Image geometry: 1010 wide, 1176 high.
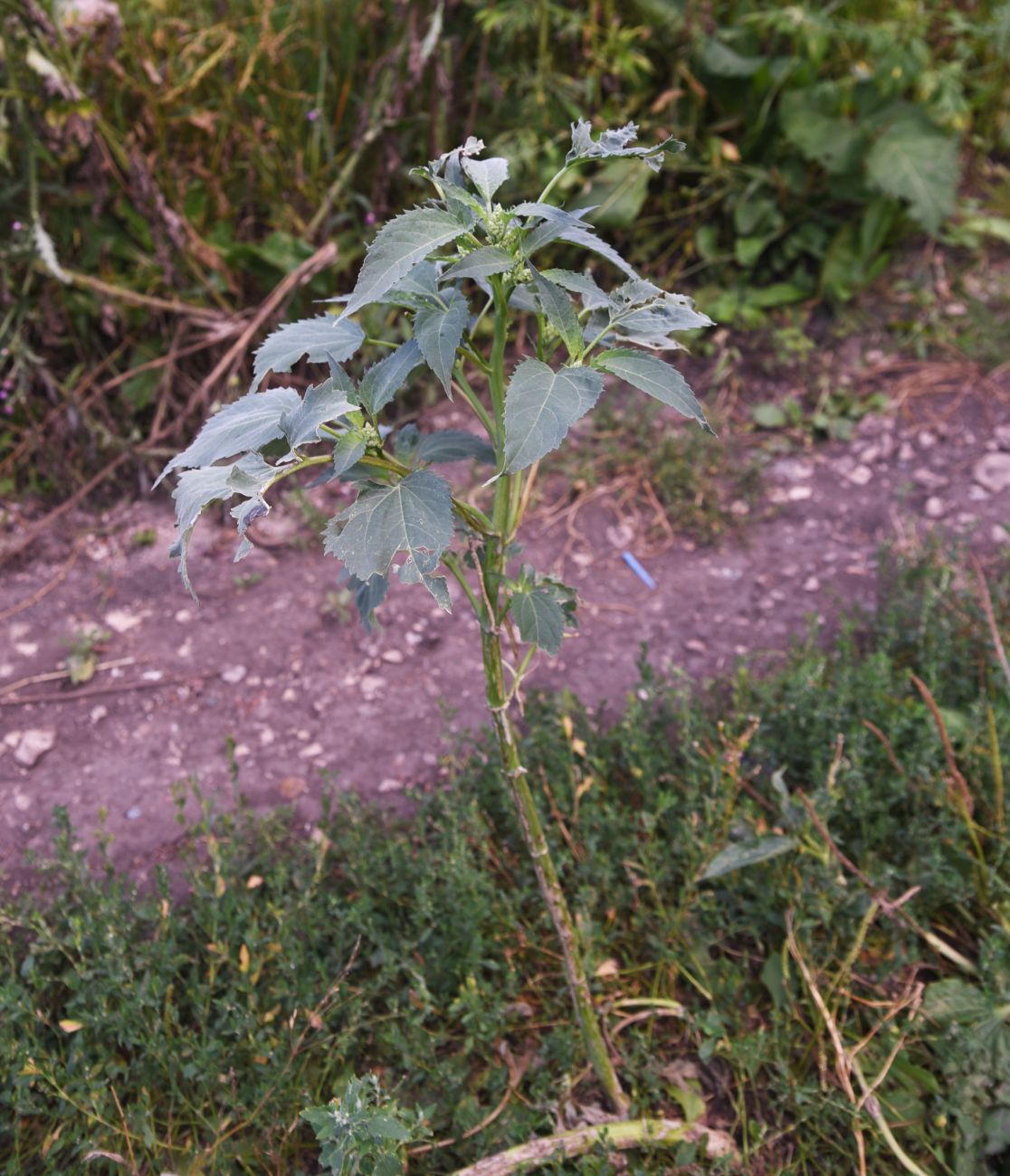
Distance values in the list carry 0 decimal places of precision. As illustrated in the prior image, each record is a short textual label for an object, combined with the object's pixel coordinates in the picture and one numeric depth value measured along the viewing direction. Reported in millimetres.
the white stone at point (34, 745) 2387
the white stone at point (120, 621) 2793
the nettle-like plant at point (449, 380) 1002
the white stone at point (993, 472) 3020
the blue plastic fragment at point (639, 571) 2826
